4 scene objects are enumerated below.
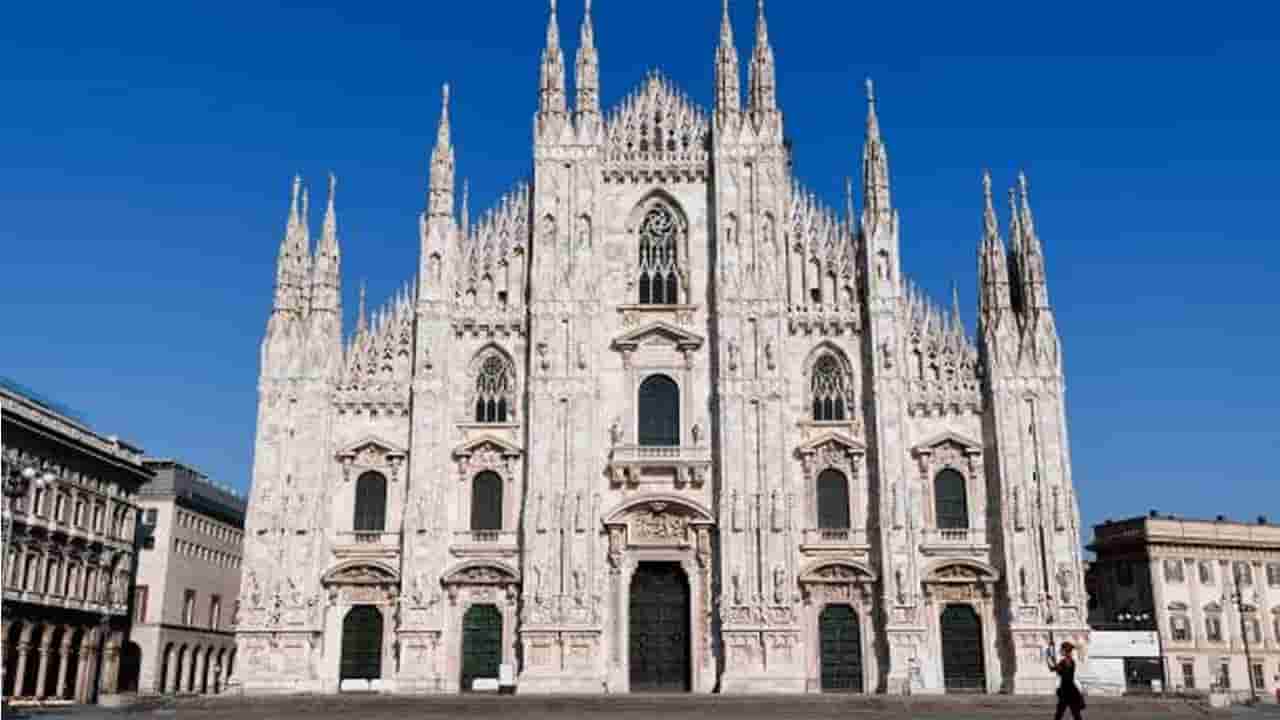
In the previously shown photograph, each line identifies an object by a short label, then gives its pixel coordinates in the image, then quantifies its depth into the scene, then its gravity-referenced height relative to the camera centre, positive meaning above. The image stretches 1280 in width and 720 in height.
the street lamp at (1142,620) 62.12 +2.73
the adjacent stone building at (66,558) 46.59 +4.56
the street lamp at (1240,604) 61.22 +3.47
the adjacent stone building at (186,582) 60.97 +4.64
